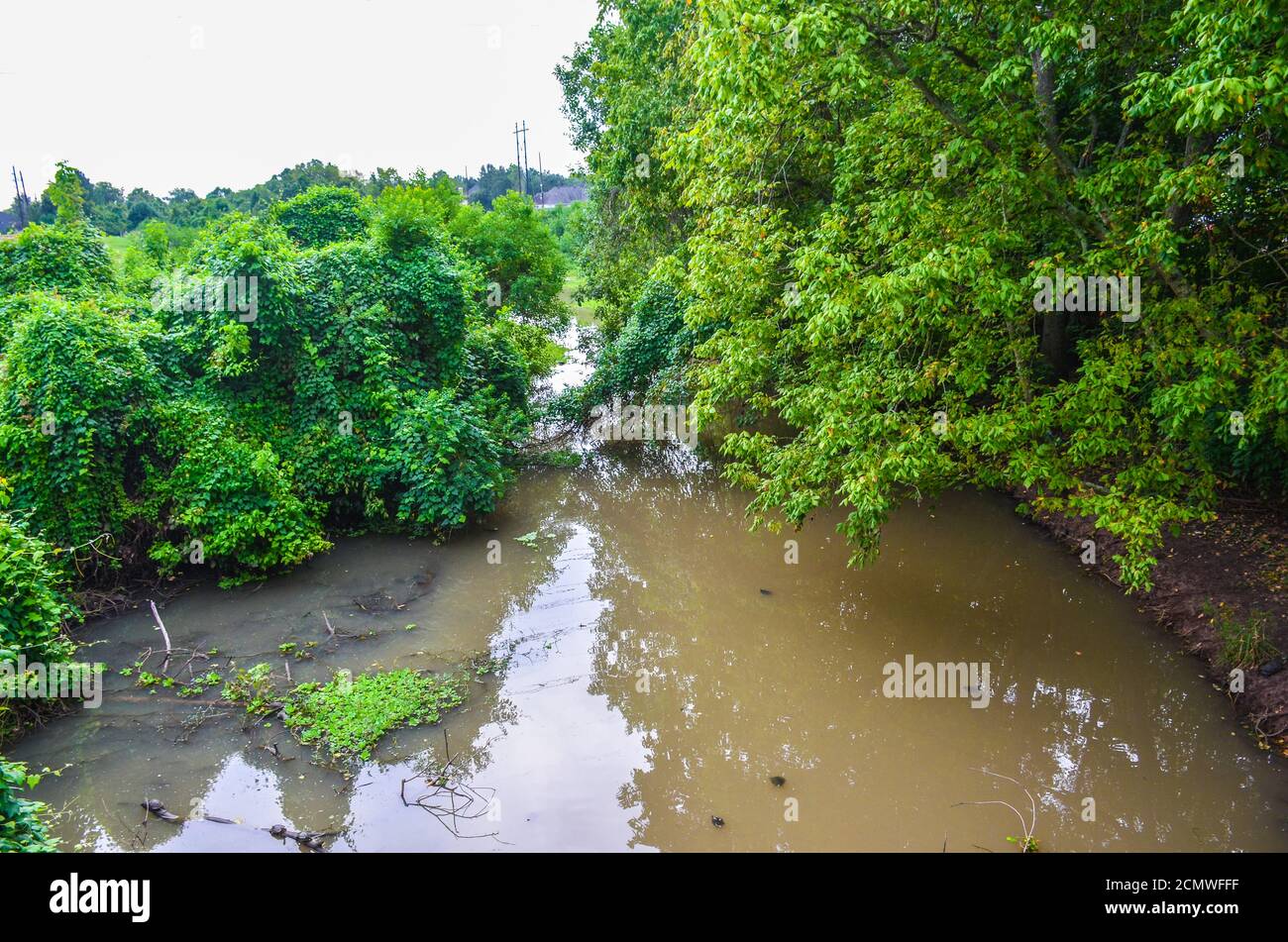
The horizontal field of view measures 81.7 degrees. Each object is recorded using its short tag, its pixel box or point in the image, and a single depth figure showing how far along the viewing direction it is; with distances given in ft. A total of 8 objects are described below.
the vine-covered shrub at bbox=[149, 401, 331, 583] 30.32
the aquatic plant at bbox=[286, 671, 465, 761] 22.21
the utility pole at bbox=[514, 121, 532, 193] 153.89
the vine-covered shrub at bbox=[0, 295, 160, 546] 28.25
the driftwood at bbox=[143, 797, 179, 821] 19.44
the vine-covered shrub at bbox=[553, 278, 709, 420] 44.68
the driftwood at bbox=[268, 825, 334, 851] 18.37
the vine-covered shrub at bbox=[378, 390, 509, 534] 35.60
